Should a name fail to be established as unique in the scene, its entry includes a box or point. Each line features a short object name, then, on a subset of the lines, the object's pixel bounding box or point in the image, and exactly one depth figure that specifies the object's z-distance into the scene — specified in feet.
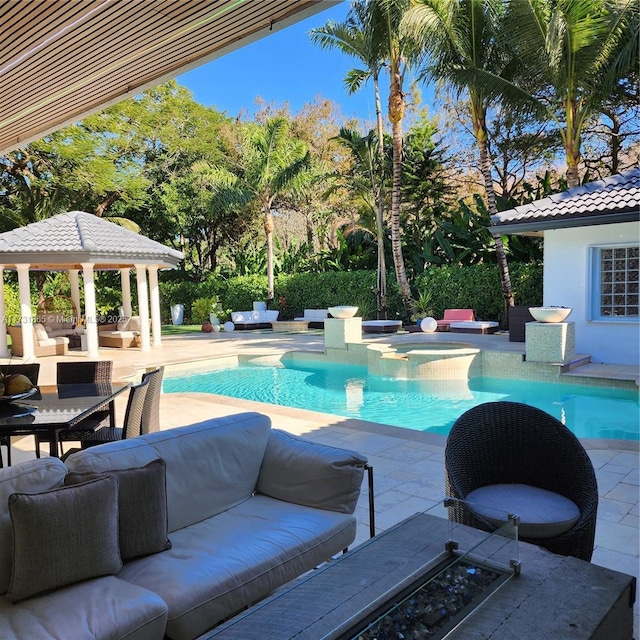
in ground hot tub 38.91
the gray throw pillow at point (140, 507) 9.12
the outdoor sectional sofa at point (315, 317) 70.95
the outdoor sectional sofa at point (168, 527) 7.80
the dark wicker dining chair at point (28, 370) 20.46
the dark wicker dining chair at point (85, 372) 20.31
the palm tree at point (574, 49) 40.70
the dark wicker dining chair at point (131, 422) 14.89
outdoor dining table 13.87
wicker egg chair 10.90
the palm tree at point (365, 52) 55.16
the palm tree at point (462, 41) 47.37
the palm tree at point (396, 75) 52.70
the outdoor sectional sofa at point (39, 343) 49.98
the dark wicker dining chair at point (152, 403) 16.11
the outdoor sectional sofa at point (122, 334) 55.83
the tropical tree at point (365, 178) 62.44
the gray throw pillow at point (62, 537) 7.82
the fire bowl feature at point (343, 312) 46.39
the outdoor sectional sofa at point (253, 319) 73.67
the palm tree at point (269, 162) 71.31
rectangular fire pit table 6.93
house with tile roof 36.86
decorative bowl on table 15.16
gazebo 48.06
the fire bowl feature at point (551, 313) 35.54
